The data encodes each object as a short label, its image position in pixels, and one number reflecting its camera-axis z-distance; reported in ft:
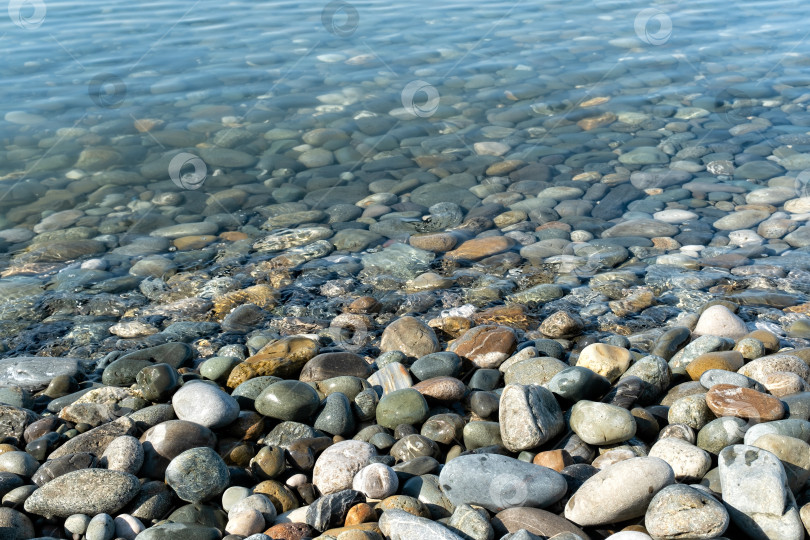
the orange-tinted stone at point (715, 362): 11.96
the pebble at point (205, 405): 10.90
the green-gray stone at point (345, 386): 12.19
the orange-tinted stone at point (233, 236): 20.00
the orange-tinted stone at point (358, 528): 8.62
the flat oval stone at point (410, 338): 13.79
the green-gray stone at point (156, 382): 11.93
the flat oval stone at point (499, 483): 8.90
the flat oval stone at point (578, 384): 11.37
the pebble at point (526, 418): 10.14
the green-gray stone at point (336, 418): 11.27
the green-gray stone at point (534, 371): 12.21
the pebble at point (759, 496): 8.14
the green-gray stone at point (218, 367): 12.85
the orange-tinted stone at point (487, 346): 13.12
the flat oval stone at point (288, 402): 11.32
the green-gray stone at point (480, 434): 10.61
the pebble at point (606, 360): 12.19
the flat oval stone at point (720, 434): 9.87
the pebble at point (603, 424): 10.23
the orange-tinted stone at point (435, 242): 18.86
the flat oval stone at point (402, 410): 11.20
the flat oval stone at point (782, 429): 9.59
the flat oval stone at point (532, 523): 8.46
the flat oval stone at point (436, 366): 12.56
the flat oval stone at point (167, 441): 10.09
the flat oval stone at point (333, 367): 12.86
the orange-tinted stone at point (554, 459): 9.95
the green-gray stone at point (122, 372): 12.90
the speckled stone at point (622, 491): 8.48
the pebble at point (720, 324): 13.85
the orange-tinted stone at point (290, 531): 8.71
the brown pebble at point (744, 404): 10.17
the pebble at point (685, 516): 7.96
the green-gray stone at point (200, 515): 9.21
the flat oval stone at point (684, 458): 9.39
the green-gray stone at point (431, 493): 9.19
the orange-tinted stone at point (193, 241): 19.66
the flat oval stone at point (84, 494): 9.00
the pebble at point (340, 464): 9.85
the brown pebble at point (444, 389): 11.85
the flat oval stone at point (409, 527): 8.12
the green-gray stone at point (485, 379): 12.39
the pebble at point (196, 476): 9.46
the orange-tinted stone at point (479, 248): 18.37
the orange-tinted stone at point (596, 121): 27.40
